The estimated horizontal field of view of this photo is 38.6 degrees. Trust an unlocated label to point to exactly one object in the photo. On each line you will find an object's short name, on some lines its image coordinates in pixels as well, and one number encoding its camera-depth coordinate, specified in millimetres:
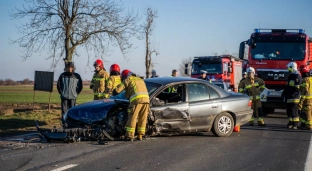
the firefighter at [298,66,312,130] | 12945
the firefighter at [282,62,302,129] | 13125
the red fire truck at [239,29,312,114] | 16500
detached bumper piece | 9266
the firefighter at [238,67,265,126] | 13945
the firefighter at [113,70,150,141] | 9602
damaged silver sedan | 9531
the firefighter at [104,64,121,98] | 12351
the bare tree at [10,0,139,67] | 17203
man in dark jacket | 12273
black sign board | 17484
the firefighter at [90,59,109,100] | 12609
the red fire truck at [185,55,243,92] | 24083
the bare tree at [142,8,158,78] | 24172
